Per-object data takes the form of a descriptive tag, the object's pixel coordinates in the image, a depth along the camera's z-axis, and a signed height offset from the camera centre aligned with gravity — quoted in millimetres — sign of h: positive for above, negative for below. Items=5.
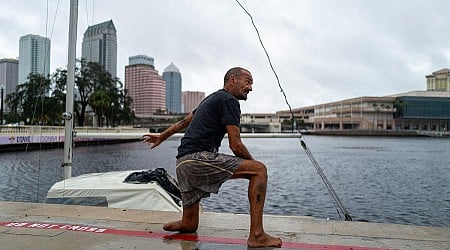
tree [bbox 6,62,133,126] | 69938 +4830
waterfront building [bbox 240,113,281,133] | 120138 +339
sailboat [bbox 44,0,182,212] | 7387 -1113
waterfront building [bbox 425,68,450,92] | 193750 +21490
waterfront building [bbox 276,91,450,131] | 146625 +5638
